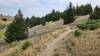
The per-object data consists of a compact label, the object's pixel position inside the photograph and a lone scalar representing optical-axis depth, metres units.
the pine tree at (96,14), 16.19
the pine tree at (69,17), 19.99
